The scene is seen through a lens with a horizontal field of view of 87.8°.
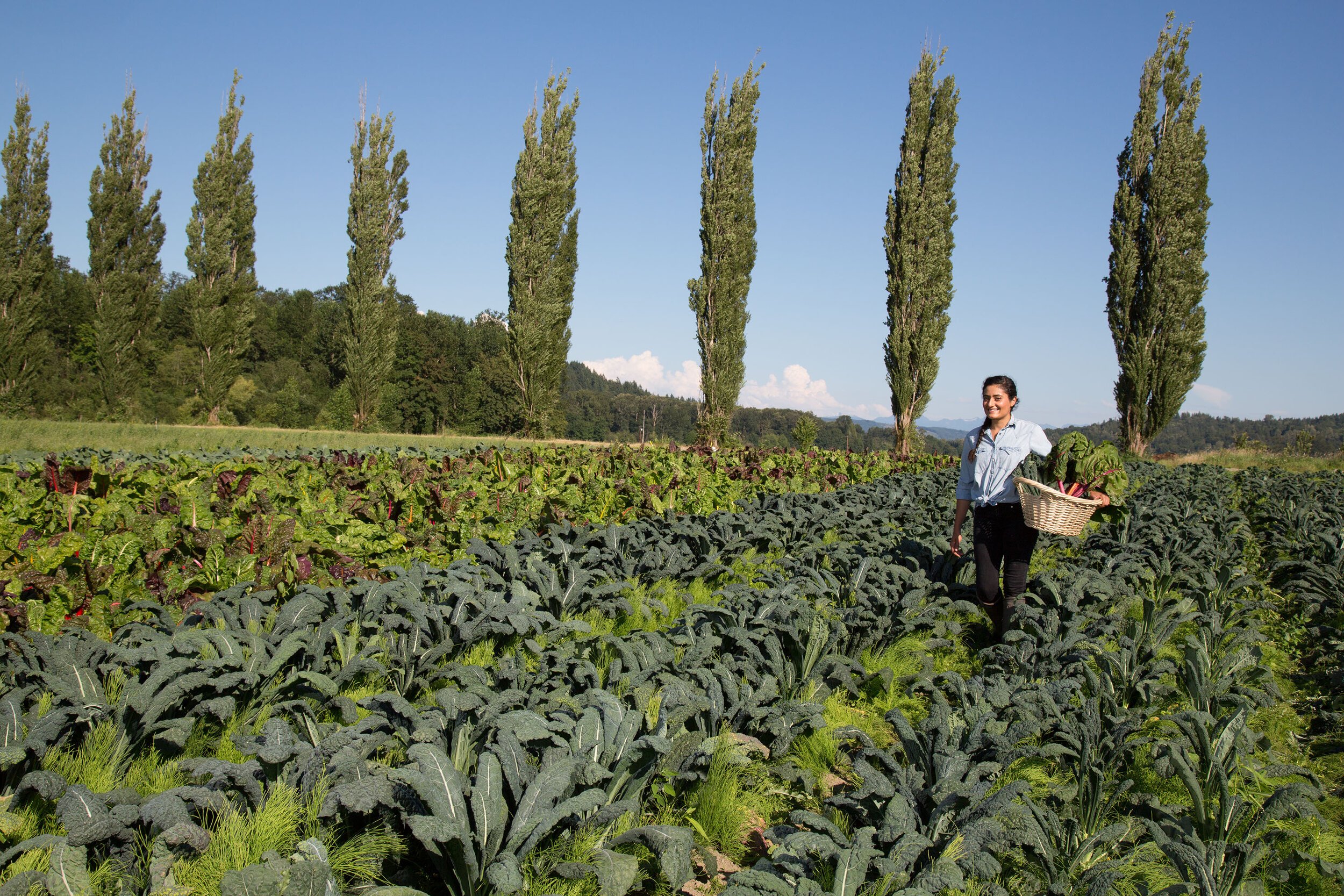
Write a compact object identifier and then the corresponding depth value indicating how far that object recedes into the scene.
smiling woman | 4.64
